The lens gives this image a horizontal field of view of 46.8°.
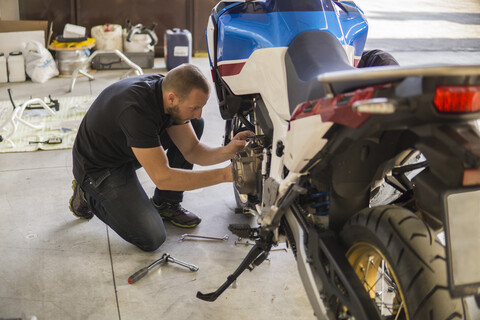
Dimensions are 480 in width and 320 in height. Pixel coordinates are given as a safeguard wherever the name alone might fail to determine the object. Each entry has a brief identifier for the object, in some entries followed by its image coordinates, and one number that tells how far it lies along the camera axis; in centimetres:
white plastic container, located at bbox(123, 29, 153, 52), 581
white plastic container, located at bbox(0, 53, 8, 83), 521
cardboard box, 547
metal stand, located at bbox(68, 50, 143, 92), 480
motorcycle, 120
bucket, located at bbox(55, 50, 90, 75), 554
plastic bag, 529
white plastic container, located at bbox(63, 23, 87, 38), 554
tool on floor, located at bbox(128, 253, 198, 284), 230
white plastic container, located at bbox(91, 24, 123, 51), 589
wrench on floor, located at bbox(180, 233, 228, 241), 264
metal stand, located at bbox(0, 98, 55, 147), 373
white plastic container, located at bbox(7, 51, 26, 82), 525
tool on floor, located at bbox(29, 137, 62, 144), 376
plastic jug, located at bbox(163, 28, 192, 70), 557
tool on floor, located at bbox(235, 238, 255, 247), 259
